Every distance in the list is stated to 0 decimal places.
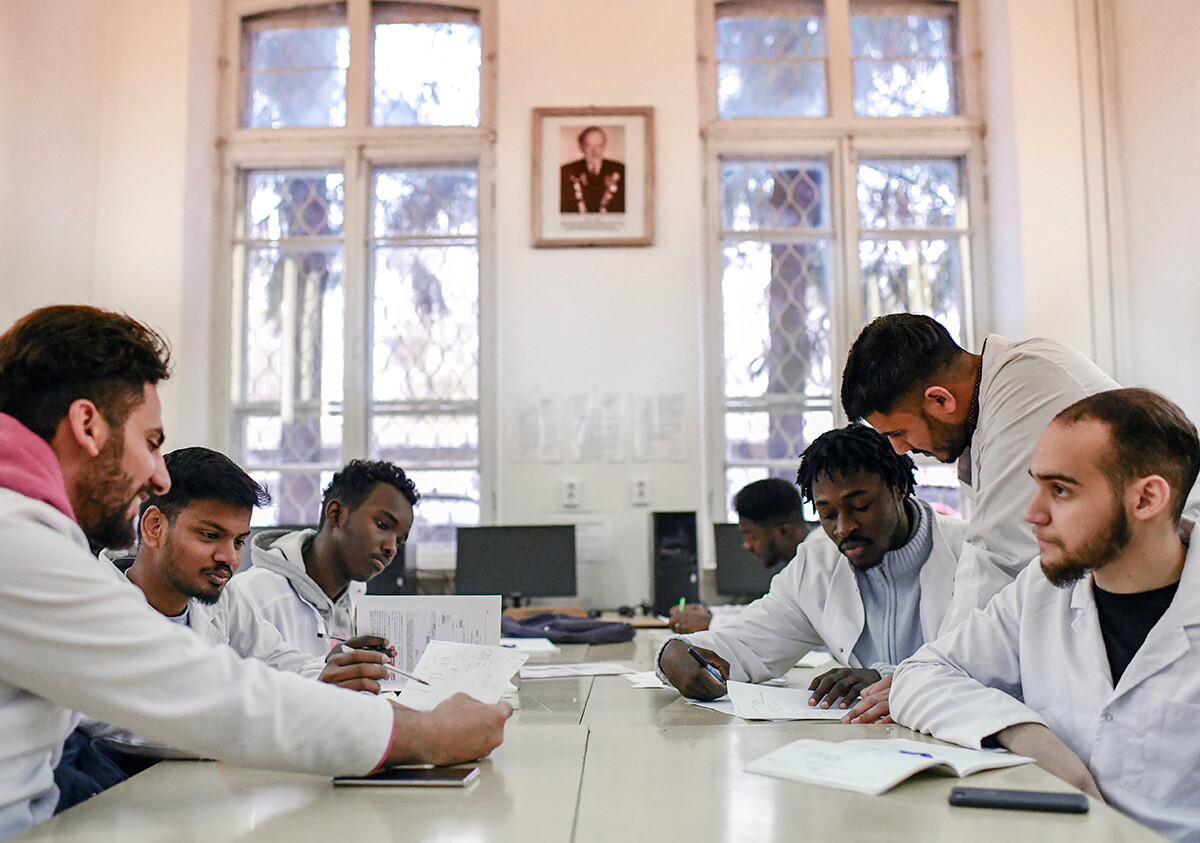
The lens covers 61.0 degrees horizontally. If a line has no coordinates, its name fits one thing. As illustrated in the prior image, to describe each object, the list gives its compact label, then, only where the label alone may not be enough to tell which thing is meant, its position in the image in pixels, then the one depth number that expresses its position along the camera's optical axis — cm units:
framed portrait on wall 457
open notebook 121
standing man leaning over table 193
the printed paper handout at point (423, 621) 222
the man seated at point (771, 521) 362
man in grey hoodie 254
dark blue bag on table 328
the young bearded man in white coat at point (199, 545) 194
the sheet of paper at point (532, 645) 305
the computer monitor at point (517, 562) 421
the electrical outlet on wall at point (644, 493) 445
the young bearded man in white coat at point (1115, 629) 137
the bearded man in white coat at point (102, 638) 111
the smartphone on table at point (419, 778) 125
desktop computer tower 419
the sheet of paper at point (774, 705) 175
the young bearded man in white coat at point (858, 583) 231
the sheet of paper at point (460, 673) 170
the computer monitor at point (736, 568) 425
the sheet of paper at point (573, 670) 250
